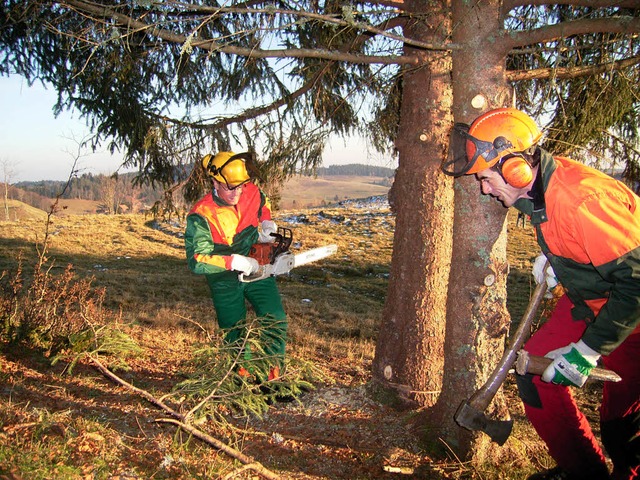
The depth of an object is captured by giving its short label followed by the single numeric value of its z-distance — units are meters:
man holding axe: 2.16
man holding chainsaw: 4.04
